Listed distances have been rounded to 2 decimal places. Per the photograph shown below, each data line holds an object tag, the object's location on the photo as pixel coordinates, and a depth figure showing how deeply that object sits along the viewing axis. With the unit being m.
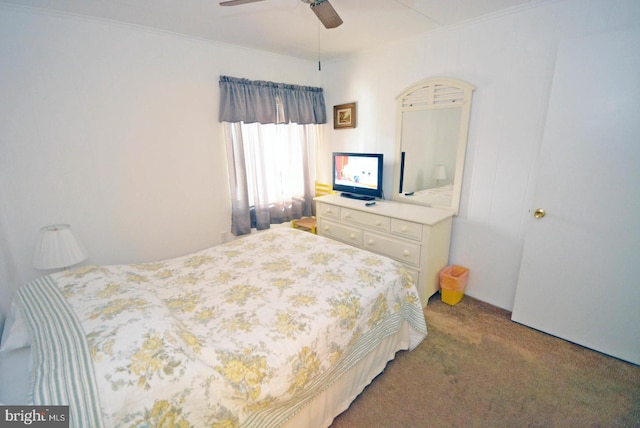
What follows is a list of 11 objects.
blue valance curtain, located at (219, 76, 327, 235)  2.87
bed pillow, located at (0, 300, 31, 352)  1.14
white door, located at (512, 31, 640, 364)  1.68
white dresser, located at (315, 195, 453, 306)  2.36
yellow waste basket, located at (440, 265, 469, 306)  2.46
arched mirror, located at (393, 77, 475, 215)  2.45
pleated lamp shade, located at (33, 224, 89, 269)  1.86
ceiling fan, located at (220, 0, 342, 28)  1.55
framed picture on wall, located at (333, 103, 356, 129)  3.26
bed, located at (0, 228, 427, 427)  0.88
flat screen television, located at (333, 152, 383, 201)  2.92
